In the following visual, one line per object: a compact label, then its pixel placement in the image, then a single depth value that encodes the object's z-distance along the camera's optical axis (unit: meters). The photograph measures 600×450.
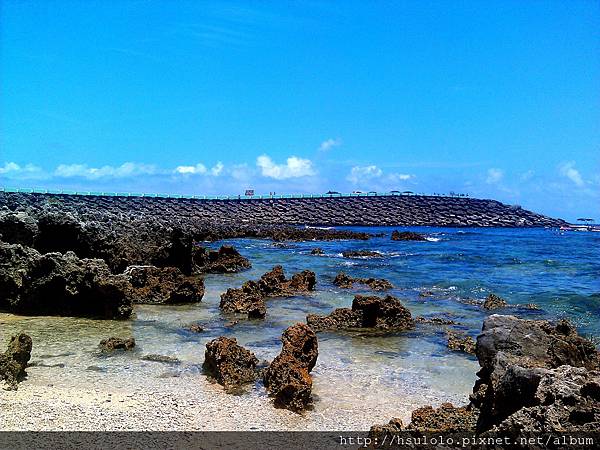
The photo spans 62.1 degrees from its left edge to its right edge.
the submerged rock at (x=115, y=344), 7.97
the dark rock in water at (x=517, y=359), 3.79
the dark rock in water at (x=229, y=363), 6.65
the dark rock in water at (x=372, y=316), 10.70
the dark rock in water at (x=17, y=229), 13.20
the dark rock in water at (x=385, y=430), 4.49
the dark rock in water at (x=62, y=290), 10.62
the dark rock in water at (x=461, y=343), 8.94
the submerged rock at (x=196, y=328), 9.74
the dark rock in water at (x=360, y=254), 28.28
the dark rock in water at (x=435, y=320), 11.38
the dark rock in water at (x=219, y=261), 19.98
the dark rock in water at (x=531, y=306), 13.65
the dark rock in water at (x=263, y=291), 11.95
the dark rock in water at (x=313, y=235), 43.14
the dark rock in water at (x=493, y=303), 13.59
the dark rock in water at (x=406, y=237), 44.38
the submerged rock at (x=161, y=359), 7.51
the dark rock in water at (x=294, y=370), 5.88
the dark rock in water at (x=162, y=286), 12.99
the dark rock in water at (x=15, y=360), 6.06
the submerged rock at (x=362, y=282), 16.48
